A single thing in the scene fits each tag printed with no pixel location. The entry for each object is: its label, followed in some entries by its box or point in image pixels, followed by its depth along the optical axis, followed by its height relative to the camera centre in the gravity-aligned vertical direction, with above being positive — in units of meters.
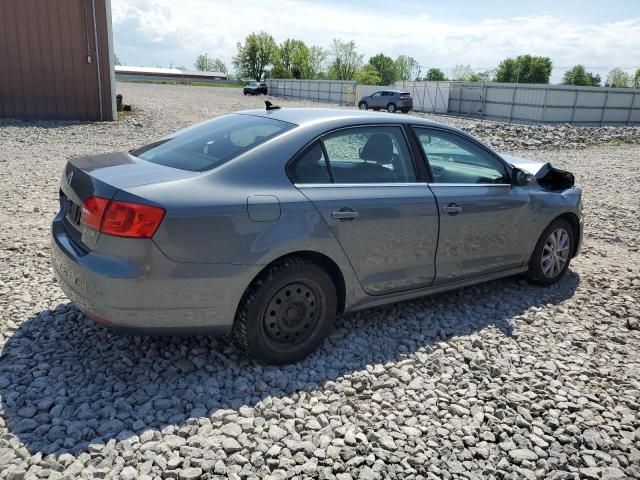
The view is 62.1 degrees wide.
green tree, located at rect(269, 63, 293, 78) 83.50 +1.69
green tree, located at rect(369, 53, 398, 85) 111.00 +4.67
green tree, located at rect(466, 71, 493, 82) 102.62 +3.51
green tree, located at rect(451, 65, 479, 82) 92.12 +3.22
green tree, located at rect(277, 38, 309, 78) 99.25 +5.46
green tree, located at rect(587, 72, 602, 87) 102.94 +4.10
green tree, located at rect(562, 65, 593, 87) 102.96 +4.54
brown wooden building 15.63 +0.36
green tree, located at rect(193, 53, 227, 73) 142.00 +3.85
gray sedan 2.89 -0.83
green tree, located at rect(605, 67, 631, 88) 93.50 +4.16
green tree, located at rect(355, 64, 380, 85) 95.44 +2.14
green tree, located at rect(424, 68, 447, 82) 113.60 +3.75
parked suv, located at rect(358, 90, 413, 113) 36.41 -0.74
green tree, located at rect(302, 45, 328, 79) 99.94 +4.37
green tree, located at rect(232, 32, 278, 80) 100.19 +5.09
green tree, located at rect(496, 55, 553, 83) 103.62 +5.30
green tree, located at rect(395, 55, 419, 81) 113.00 +5.17
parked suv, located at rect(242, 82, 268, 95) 53.97 -0.60
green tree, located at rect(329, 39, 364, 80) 98.75 +4.52
